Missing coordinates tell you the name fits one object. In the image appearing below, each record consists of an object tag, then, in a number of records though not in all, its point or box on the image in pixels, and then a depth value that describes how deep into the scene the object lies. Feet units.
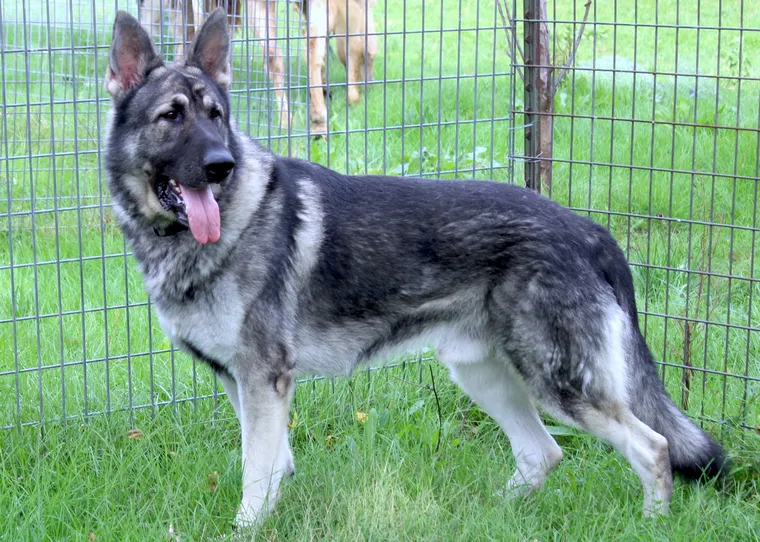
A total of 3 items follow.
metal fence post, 14.30
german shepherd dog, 10.12
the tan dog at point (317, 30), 16.60
